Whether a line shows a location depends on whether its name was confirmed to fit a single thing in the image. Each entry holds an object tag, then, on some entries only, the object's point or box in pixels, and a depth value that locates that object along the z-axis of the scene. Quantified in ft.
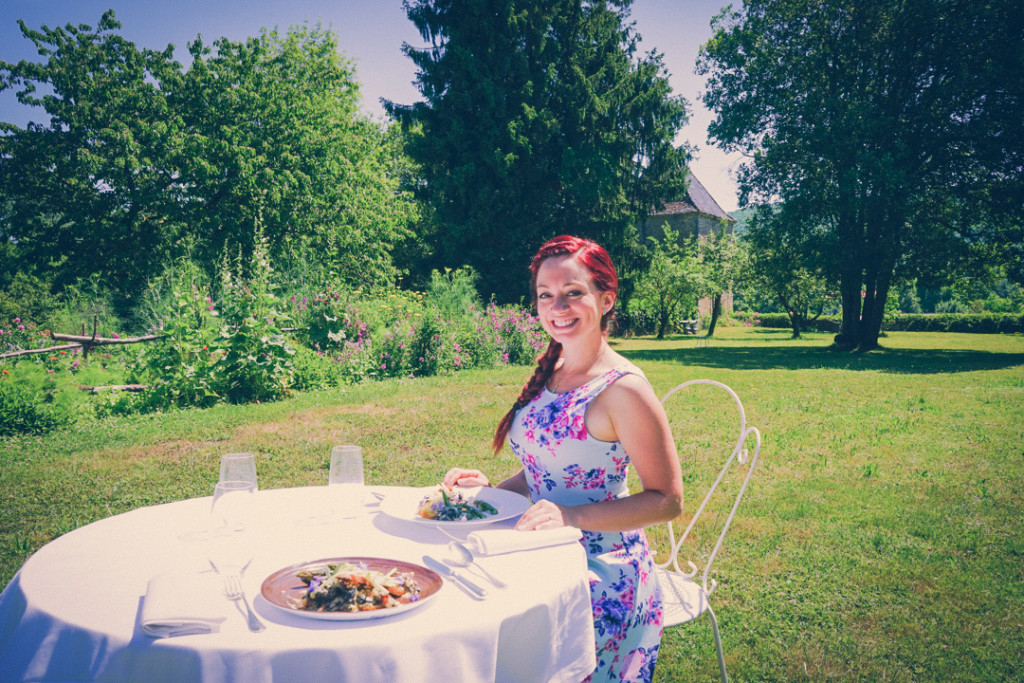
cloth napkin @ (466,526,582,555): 5.09
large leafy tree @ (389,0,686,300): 71.87
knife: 4.38
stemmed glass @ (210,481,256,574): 5.43
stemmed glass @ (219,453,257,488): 5.54
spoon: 4.85
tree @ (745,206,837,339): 69.46
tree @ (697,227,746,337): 98.12
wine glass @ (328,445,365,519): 6.25
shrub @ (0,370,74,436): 24.54
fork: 4.18
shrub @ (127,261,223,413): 29.81
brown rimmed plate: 3.89
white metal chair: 7.75
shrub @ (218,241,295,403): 30.22
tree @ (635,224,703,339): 95.86
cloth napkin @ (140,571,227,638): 3.63
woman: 6.26
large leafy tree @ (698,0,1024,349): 63.10
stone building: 138.72
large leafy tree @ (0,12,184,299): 75.87
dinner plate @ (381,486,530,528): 5.87
